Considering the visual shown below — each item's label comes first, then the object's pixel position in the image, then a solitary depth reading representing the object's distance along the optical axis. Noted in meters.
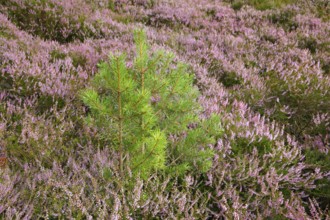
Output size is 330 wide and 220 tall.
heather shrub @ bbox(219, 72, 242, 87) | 4.74
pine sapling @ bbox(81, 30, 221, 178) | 1.89
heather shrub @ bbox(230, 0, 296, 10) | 8.67
